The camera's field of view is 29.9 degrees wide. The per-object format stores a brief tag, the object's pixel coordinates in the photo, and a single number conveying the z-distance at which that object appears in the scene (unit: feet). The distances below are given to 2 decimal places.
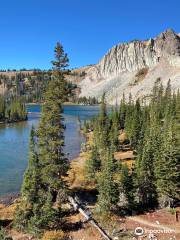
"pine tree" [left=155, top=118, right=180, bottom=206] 134.51
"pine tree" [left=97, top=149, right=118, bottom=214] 127.65
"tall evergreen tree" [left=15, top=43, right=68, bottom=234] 135.54
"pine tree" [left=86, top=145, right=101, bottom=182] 191.38
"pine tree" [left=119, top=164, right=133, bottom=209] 135.23
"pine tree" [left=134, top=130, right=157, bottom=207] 141.79
